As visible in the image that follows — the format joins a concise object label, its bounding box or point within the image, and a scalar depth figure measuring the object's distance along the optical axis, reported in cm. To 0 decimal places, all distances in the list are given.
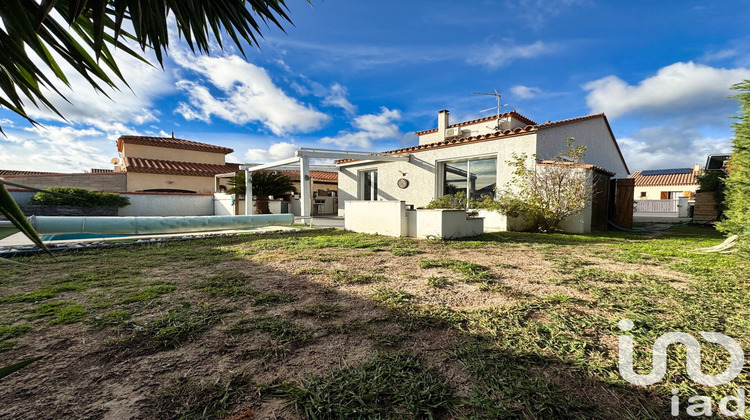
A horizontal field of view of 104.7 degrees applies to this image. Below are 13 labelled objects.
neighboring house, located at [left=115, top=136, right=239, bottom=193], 1808
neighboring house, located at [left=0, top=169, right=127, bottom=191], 1453
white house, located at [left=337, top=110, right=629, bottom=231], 1023
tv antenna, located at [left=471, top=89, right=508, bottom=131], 1417
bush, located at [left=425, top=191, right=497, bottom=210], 914
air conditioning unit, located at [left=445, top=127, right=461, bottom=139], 1564
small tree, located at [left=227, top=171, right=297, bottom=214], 1434
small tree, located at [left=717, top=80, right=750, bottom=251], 416
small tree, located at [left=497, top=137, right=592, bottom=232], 877
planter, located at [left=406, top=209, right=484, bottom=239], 766
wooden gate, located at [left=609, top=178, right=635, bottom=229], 1109
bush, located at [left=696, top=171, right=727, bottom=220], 1224
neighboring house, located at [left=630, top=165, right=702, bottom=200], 3069
